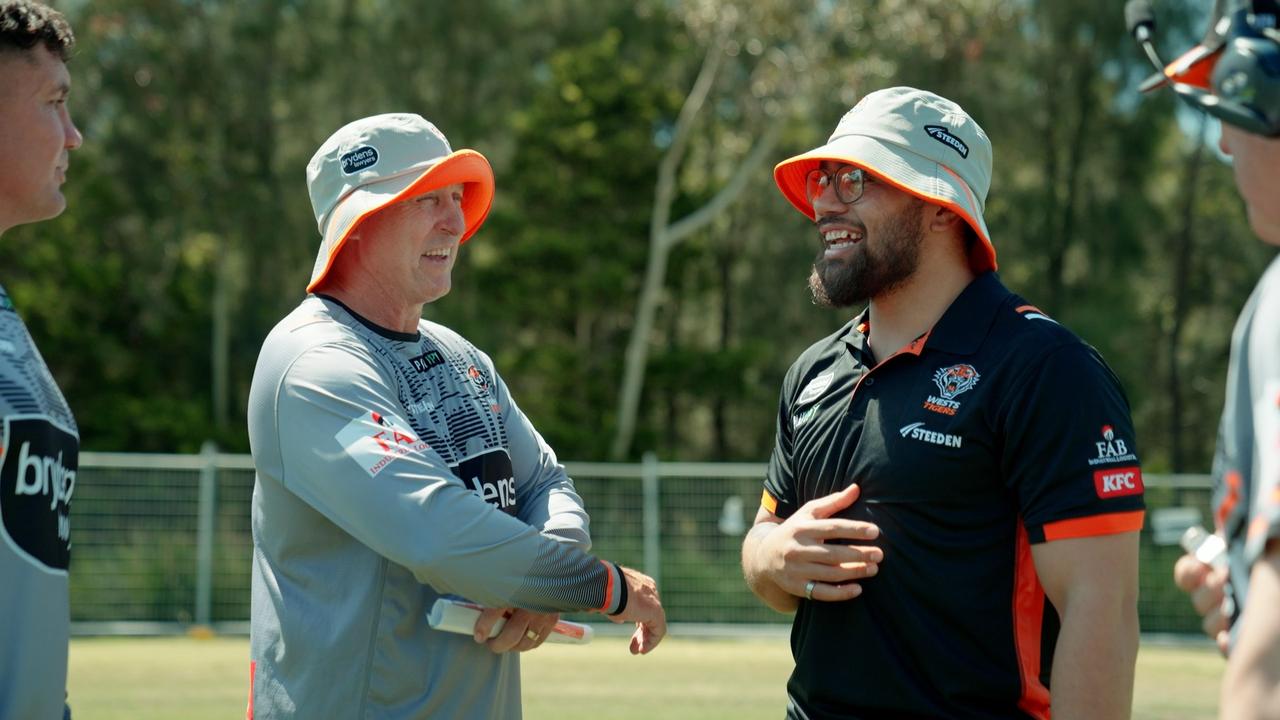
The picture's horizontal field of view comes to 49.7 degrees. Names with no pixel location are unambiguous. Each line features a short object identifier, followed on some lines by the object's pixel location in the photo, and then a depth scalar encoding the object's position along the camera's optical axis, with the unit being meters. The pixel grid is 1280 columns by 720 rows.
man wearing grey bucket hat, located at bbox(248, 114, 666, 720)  3.33
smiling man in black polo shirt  3.18
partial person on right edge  1.99
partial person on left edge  2.78
